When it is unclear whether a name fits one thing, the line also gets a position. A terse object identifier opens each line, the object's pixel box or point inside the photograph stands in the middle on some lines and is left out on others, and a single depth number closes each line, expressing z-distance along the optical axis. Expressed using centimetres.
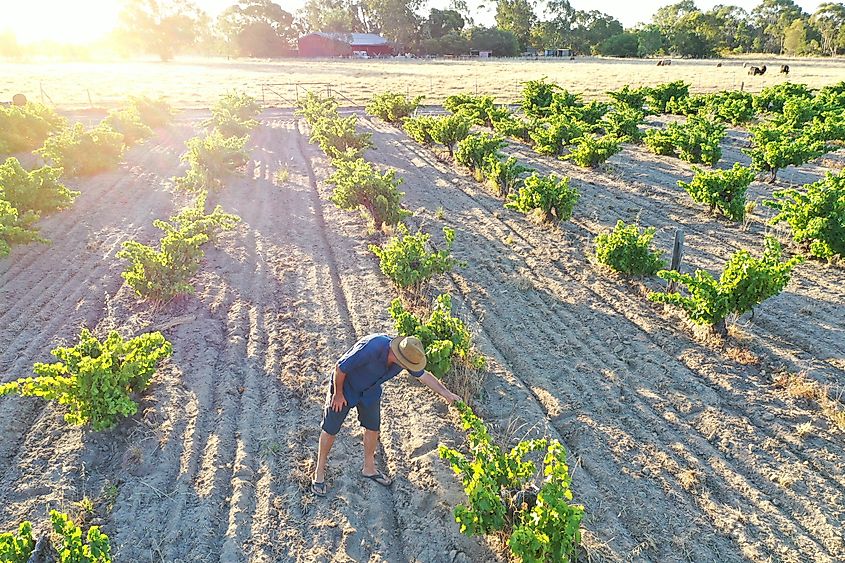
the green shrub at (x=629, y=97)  2331
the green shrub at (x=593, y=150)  1355
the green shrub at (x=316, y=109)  1876
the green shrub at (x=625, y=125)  1609
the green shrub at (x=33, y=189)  982
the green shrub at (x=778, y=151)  1212
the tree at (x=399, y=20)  7300
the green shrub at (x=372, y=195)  955
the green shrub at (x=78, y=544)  336
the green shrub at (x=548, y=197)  981
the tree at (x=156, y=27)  6775
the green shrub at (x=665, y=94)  2313
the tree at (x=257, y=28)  7144
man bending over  413
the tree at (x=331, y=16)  8262
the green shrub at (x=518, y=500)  359
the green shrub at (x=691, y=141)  1368
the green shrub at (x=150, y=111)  2044
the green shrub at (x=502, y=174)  1166
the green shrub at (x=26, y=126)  1564
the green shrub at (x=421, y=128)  1620
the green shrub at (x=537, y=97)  2152
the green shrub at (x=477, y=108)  1817
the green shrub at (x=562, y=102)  1978
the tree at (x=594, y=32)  7269
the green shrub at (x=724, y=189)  996
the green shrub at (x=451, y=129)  1523
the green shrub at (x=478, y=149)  1345
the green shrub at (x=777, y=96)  2158
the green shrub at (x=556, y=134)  1520
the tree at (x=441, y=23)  7188
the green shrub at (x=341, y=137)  1466
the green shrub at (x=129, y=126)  1756
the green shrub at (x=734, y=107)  1931
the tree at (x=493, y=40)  6788
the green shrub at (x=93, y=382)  490
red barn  6925
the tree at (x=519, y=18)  7762
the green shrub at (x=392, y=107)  2067
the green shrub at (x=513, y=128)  1725
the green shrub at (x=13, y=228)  815
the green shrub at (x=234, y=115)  1770
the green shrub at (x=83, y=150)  1316
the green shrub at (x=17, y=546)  334
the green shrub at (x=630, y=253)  769
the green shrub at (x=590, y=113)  1828
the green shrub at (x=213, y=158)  1273
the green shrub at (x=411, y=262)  716
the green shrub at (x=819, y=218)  808
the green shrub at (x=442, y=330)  585
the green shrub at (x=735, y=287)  626
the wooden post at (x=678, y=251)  783
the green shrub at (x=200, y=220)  794
